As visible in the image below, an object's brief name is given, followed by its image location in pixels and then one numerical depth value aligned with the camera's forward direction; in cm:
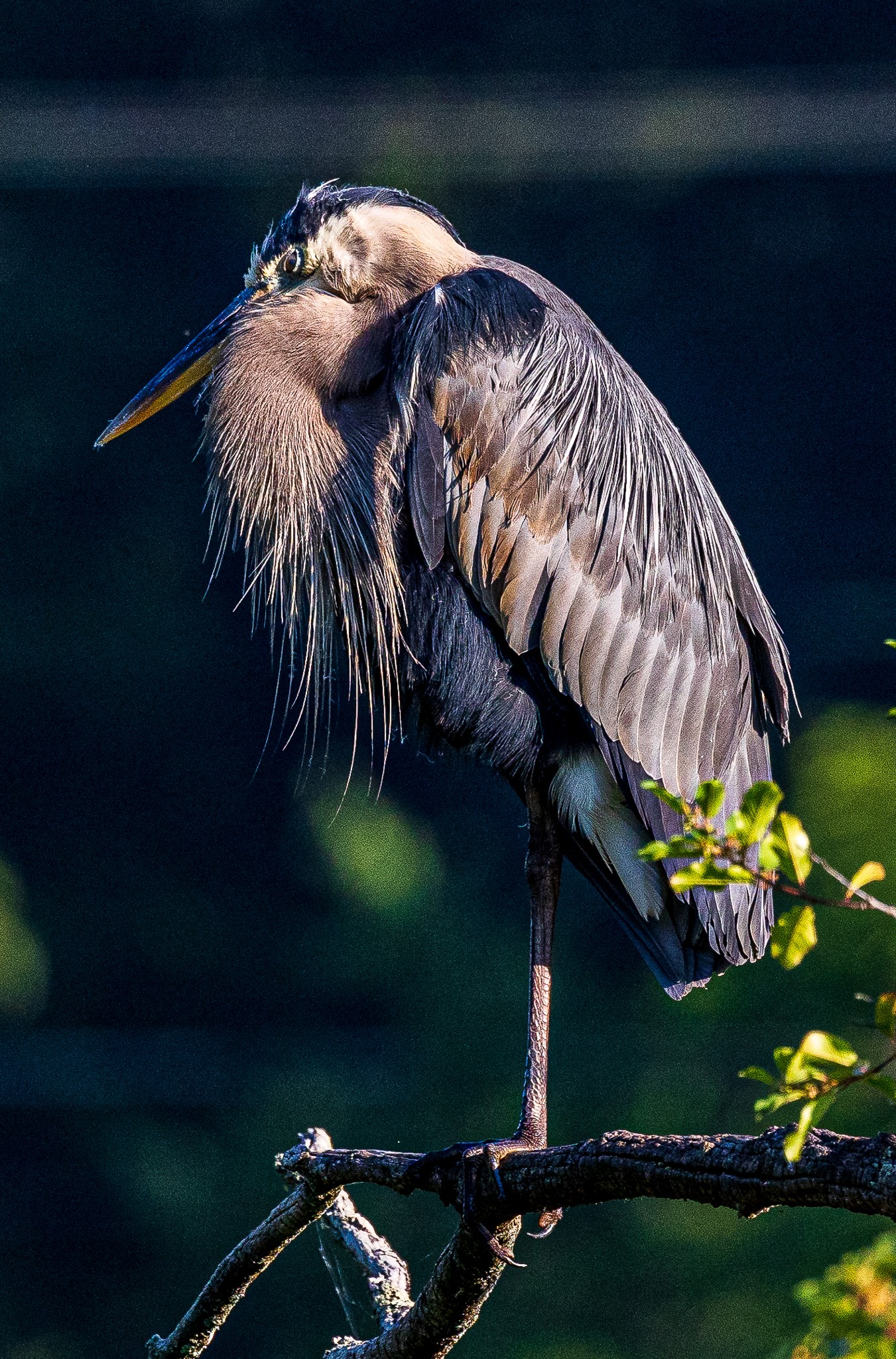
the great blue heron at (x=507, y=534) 1661
